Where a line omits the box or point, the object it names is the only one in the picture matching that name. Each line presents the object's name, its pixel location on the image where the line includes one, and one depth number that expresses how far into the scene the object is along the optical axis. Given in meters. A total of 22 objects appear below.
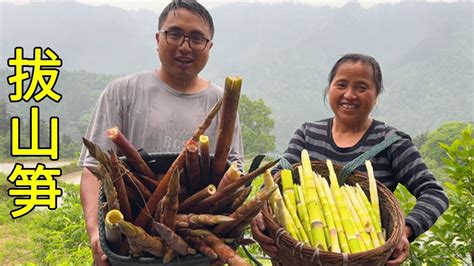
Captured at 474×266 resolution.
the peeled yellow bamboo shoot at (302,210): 1.33
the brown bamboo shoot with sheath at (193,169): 0.92
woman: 1.44
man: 1.50
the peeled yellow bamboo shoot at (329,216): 1.29
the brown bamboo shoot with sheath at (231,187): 0.90
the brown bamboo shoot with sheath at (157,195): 0.90
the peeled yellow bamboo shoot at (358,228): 1.30
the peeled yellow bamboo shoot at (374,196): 1.43
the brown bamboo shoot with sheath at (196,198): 0.91
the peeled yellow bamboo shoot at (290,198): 1.32
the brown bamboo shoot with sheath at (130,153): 0.92
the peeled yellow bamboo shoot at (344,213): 1.30
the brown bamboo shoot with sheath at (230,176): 0.89
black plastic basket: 0.83
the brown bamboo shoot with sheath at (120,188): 0.86
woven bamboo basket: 1.15
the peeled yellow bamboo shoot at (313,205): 1.31
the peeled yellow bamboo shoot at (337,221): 1.29
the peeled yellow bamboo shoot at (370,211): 1.37
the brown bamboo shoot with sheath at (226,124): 0.90
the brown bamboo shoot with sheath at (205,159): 0.94
